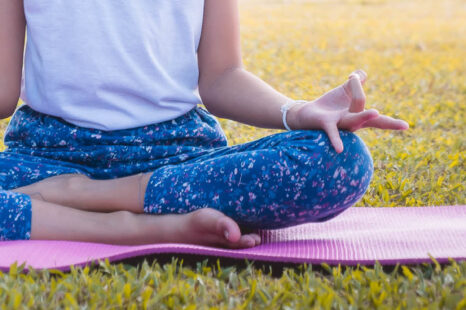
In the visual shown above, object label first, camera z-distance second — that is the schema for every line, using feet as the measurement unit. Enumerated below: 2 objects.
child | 5.47
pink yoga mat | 5.25
